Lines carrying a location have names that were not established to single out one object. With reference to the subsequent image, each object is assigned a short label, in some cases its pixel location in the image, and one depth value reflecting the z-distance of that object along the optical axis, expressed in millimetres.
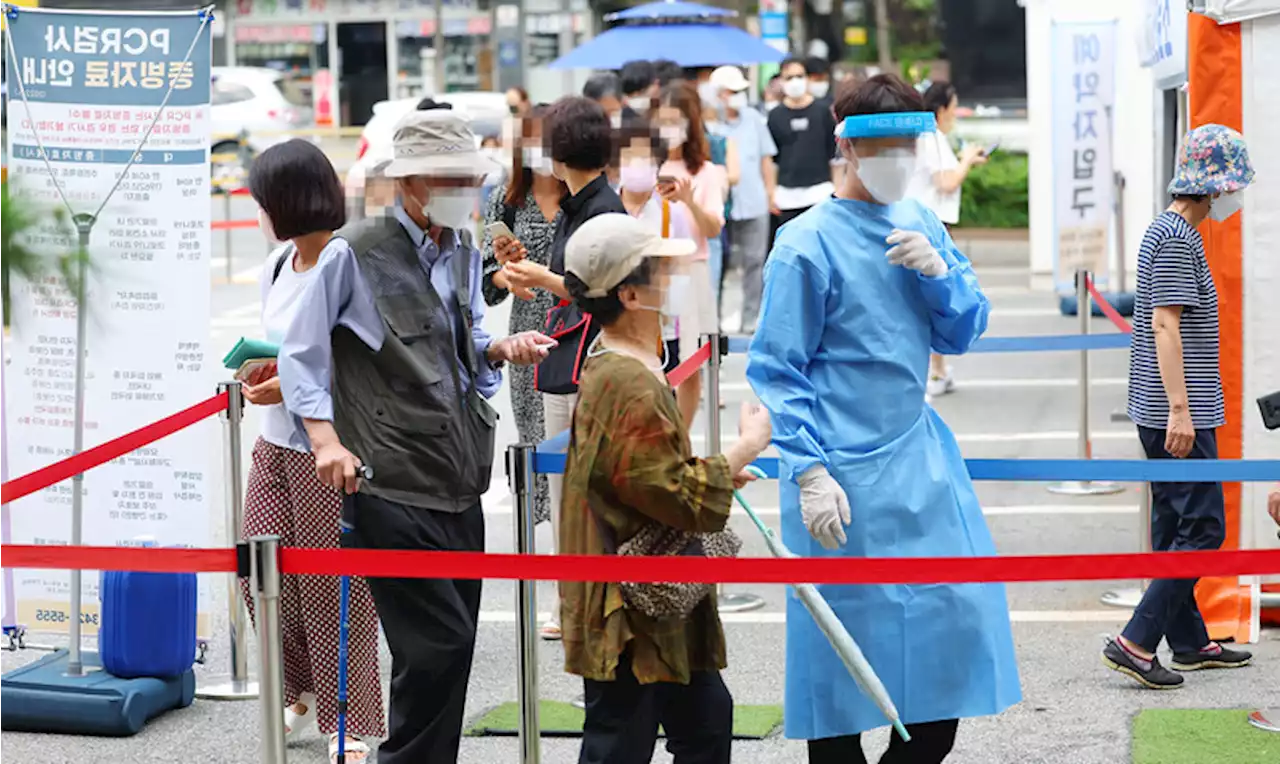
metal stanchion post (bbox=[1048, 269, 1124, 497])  19297
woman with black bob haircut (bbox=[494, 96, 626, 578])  12500
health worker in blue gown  8477
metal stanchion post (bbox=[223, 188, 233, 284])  42000
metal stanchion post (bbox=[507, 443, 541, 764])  9570
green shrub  46125
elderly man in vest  9180
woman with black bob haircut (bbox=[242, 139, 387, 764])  11266
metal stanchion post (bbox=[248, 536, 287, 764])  8039
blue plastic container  12195
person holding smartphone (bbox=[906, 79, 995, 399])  21094
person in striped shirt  12344
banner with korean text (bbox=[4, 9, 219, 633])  12789
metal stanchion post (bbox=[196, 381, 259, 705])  12641
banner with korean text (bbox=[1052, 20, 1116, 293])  24234
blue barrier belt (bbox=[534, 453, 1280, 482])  10070
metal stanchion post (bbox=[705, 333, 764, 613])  14102
